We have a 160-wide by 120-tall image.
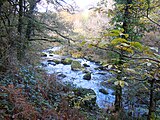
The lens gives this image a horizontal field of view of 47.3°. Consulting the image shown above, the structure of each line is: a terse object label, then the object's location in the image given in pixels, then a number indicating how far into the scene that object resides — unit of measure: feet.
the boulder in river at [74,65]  49.27
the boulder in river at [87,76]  42.12
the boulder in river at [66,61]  56.10
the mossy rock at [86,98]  24.36
